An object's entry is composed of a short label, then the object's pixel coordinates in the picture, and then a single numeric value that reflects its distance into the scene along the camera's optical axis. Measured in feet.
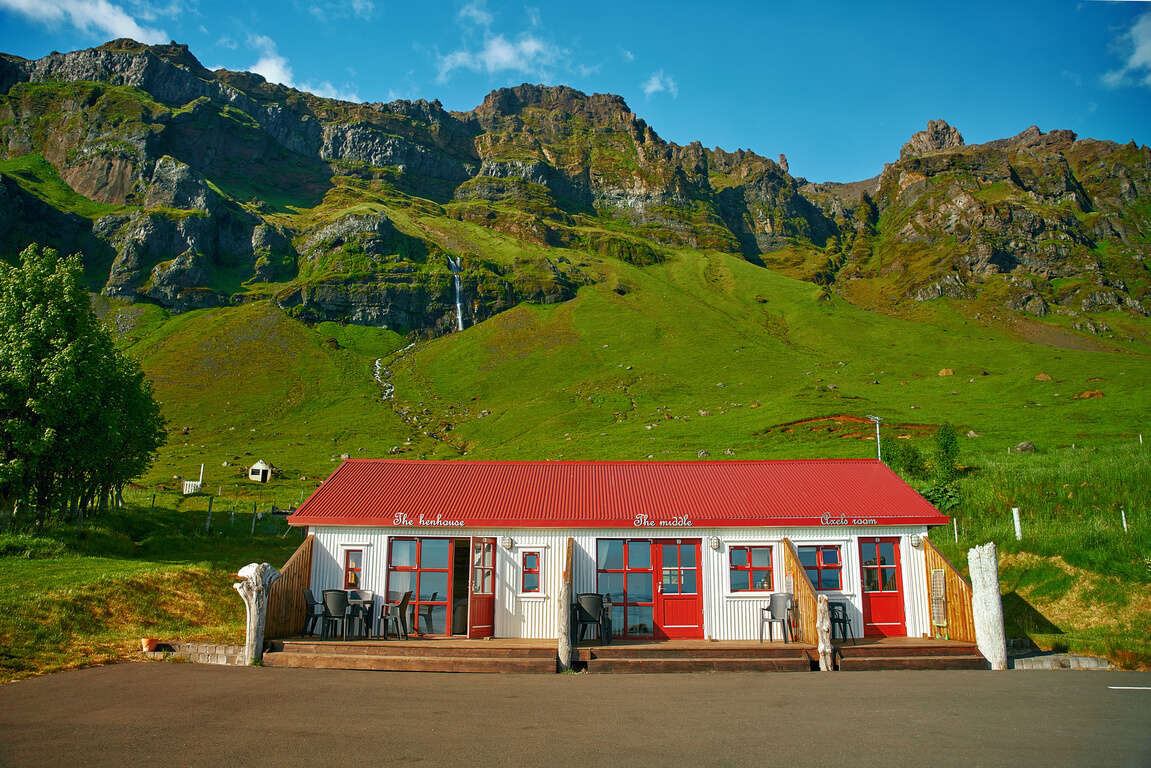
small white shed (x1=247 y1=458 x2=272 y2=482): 225.76
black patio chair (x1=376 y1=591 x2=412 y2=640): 66.74
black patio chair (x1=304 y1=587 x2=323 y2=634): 67.72
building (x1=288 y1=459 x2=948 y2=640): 69.00
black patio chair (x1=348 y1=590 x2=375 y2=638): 67.41
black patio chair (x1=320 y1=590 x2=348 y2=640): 65.77
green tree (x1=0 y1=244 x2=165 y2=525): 99.45
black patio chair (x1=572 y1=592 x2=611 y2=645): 63.88
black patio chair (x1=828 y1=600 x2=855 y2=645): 66.69
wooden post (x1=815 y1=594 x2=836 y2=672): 57.36
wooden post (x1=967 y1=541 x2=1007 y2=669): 58.13
